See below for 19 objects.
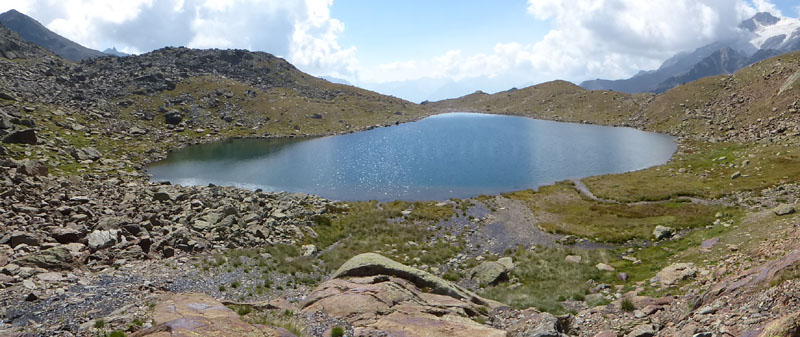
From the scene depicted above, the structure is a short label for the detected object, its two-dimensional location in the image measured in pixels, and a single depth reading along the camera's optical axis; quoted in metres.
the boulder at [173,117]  135.09
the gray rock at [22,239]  26.16
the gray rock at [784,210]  31.17
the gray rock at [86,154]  67.69
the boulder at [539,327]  16.53
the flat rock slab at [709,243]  29.92
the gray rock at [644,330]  15.16
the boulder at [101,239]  28.13
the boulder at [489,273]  31.97
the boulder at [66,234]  28.67
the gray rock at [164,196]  45.59
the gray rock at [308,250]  37.84
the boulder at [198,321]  14.23
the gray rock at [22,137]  60.16
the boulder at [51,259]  23.08
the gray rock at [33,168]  42.81
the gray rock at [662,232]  38.72
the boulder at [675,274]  23.70
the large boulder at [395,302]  17.70
